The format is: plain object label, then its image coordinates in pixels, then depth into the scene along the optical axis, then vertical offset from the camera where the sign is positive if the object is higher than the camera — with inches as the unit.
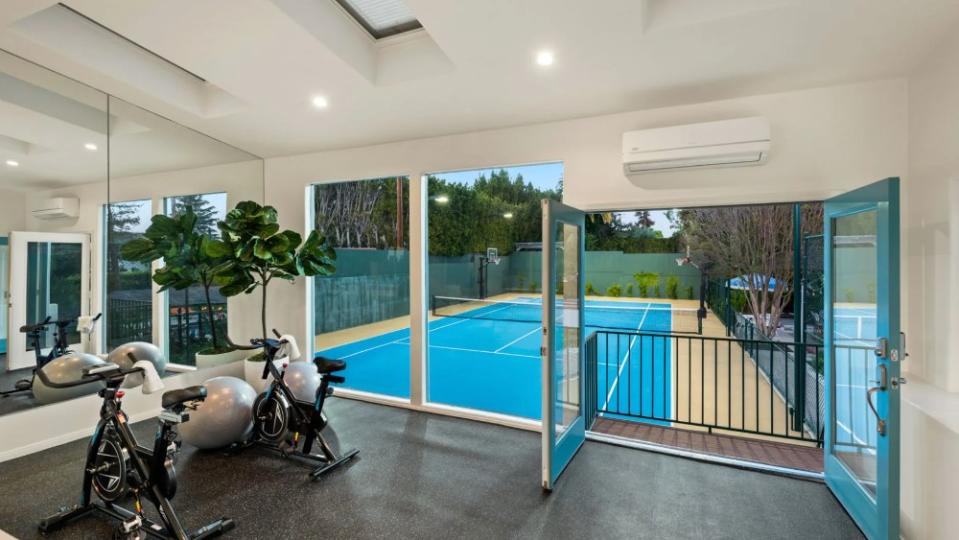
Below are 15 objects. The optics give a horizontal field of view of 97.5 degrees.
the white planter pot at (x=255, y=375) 162.3 -42.1
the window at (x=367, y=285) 179.5 -8.0
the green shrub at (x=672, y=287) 295.0 -12.9
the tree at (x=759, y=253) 214.7 +8.7
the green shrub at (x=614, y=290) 287.6 -14.7
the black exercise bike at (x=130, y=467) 86.7 -43.0
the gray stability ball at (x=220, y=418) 127.6 -45.9
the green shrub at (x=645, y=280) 293.4 -8.0
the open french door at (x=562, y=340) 111.5 -20.9
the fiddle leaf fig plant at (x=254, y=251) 159.9 +6.5
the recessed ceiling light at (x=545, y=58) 105.5 +53.7
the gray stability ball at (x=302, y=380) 146.6 -39.6
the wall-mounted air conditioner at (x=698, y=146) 114.3 +35.0
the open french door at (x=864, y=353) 81.7 -19.2
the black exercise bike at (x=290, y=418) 124.0 -45.5
